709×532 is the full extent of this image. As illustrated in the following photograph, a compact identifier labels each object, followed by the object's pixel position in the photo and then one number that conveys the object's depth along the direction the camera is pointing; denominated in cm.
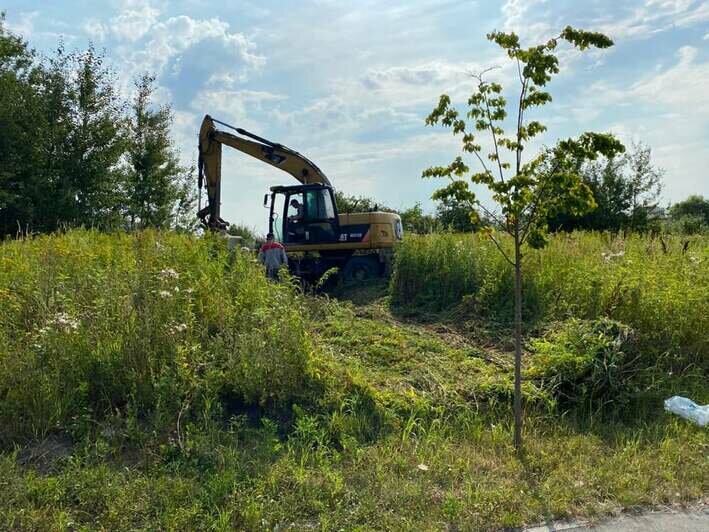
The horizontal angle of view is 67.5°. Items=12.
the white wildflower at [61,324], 472
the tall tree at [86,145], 2058
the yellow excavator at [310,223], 1273
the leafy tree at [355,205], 2346
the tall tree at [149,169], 2219
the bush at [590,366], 538
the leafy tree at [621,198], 2503
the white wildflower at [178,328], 491
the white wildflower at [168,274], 552
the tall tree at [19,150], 1906
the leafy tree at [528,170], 392
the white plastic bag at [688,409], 492
